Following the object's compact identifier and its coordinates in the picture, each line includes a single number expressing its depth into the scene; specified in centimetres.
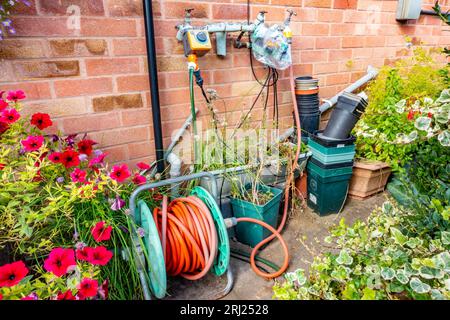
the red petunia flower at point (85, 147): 163
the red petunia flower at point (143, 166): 178
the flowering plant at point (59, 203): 128
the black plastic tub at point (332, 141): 215
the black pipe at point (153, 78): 175
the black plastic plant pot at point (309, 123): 244
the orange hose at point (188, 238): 150
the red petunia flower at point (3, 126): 131
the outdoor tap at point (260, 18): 205
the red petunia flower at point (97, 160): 159
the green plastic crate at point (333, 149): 216
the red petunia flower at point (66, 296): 107
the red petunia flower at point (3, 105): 131
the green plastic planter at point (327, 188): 223
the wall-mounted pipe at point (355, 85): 271
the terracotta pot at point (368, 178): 240
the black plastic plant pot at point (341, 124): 218
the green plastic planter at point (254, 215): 194
